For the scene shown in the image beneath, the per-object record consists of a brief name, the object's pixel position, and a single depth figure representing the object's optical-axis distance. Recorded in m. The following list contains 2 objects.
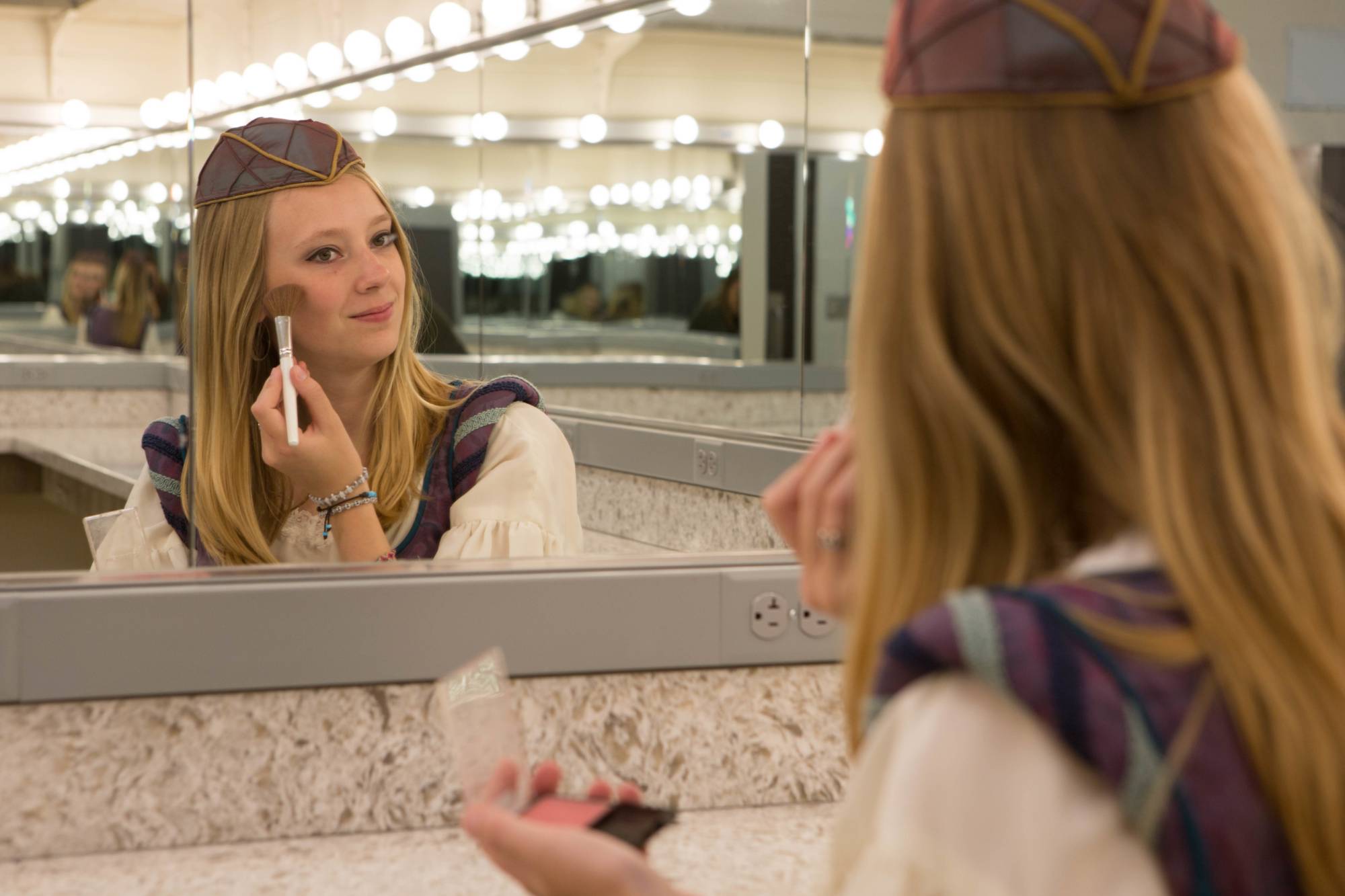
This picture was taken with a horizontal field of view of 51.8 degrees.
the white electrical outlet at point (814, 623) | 1.43
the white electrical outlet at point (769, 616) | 1.42
